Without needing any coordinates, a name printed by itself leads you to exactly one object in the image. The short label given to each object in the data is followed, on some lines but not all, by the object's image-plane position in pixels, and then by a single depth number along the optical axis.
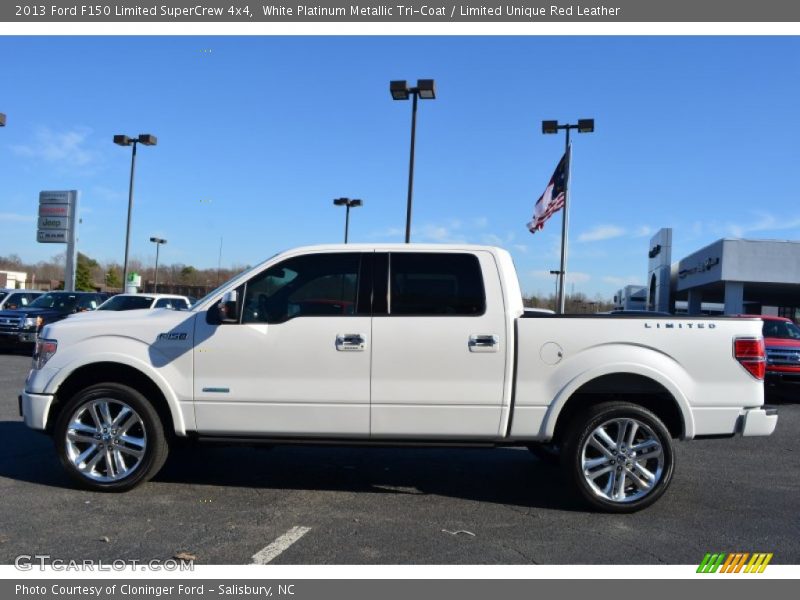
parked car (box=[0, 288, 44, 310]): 20.45
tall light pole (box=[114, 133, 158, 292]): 28.31
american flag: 20.16
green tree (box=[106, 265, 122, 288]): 85.56
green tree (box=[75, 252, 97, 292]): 68.56
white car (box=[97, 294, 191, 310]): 17.62
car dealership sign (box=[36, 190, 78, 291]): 34.66
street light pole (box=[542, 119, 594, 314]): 20.30
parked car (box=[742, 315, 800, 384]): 13.26
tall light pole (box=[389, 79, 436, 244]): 17.91
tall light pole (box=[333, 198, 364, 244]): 33.16
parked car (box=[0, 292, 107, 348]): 17.64
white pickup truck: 5.41
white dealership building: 33.12
